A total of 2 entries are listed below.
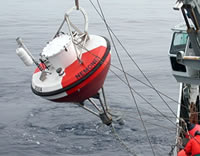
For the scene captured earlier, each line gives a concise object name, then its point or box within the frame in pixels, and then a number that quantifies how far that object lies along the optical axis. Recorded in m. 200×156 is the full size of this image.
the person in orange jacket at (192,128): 11.54
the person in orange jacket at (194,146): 10.43
